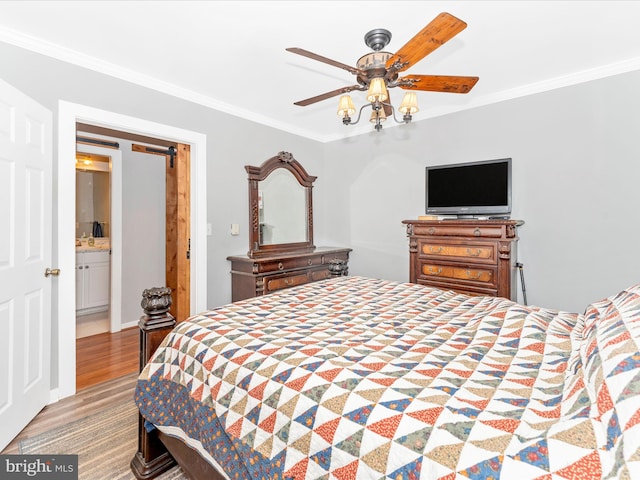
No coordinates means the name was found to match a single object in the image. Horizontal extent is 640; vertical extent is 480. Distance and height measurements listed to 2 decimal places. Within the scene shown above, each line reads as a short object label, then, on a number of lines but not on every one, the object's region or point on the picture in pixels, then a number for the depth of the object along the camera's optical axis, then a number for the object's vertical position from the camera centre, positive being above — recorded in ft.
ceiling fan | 5.11 +3.12
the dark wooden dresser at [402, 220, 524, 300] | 9.12 -0.49
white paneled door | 6.03 -0.35
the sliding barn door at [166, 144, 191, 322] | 10.80 +0.35
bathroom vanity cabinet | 14.02 -1.80
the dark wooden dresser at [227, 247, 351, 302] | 10.77 -1.11
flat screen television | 10.17 +1.64
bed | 2.18 -1.37
